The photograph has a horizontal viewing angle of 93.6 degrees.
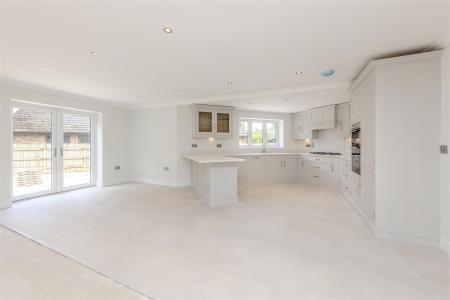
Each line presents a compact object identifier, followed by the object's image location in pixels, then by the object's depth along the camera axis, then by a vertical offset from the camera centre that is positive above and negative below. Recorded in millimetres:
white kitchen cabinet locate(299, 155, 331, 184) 5871 -534
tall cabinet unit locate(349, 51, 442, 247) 2521 +47
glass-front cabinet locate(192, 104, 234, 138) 5848 +854
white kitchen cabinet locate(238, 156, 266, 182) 6461 -587
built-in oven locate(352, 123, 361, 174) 3582 +50
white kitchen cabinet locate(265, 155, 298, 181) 6668 -520
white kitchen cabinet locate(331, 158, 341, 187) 5449 -543
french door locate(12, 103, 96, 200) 4512 +15
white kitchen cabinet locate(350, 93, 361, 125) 3485 +736
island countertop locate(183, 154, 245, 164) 3952 -195
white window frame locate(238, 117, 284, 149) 7141 +664
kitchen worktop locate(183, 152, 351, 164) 5434 -102
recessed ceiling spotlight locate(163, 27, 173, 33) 2145 +1247
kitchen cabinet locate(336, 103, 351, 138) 5367 +809
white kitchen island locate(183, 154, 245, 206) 4184 -622
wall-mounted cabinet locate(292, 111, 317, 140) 6547 +794
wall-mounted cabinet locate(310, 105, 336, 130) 5738 +950
